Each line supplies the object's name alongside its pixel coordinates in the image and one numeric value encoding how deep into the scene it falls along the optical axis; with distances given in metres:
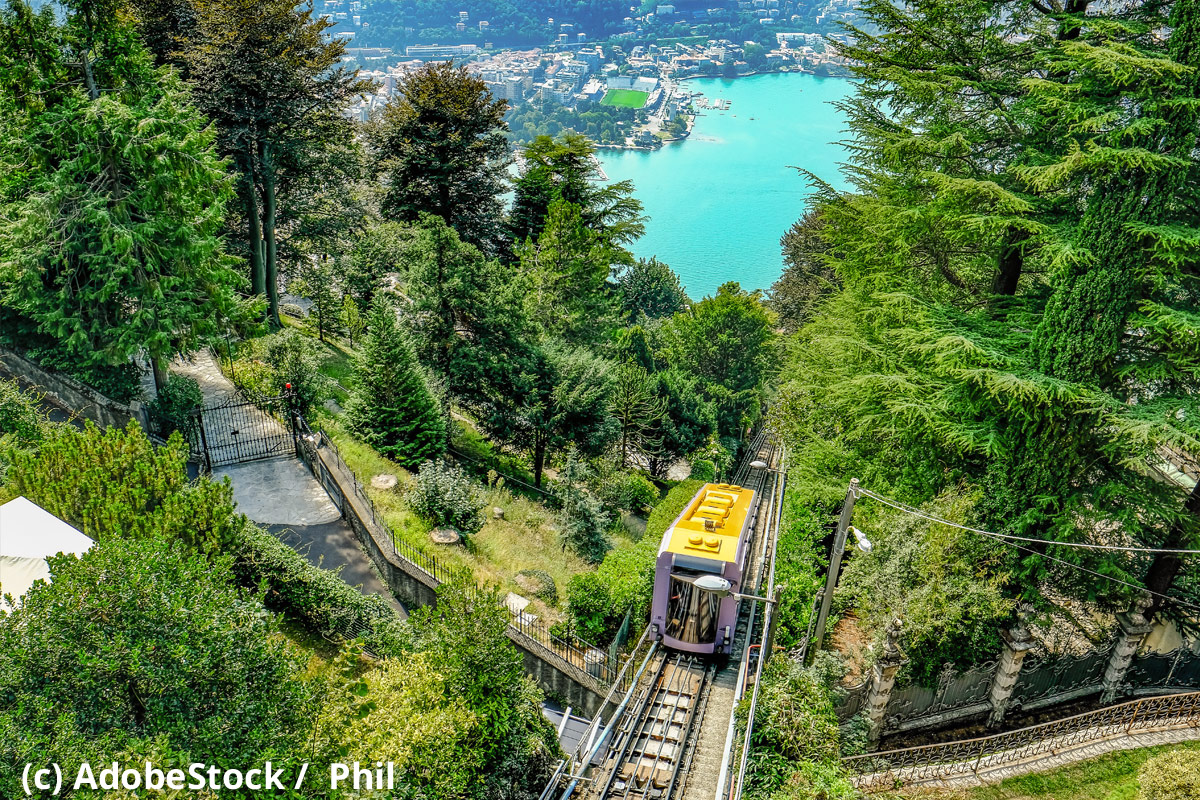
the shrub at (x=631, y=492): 24.80
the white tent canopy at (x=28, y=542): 10.41
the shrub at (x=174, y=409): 20.05
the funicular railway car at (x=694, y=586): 14.11
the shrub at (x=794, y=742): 11.41
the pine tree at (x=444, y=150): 33.09
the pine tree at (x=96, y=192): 18.25
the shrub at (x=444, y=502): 18.11
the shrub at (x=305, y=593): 14.28
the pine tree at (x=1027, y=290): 13.09
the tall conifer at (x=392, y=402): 20.75
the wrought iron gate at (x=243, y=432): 20.30
